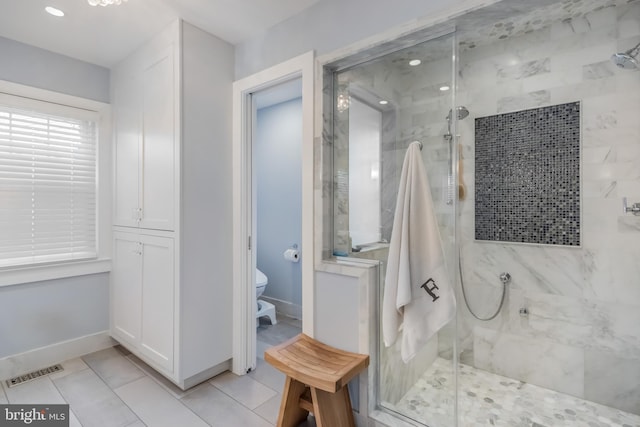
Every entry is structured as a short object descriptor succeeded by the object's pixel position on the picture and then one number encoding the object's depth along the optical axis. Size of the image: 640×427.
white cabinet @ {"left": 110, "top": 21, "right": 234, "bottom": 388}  2.03
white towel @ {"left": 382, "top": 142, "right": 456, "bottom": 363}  1.51
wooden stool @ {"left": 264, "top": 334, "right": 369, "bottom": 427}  1.45
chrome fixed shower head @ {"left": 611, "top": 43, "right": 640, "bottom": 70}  1.65
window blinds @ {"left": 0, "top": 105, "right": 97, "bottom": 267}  2.28
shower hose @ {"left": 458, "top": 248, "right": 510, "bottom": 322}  2.27
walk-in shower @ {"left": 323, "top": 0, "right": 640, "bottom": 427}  1.73
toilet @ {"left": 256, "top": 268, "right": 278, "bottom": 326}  3.07
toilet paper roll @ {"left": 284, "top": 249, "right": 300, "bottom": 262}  3.34
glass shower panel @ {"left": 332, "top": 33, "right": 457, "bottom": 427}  1.68
